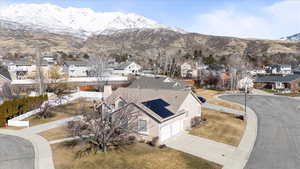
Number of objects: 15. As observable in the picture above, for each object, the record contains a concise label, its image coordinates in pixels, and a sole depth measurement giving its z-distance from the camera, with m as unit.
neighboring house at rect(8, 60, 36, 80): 76.47
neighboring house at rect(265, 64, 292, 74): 101.04
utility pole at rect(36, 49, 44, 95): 46.12
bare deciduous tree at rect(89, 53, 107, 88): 56.41
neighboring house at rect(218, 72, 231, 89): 69.44
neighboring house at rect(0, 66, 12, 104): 44.00
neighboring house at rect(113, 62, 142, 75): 93.69
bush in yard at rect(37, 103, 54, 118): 33.28
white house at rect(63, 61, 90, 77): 87.19
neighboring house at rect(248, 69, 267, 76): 95.06
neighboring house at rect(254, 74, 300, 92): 64.06
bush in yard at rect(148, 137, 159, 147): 23.08
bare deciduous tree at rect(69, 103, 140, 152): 20.58
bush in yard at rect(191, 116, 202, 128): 29.92
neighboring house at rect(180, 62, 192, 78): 92.71
